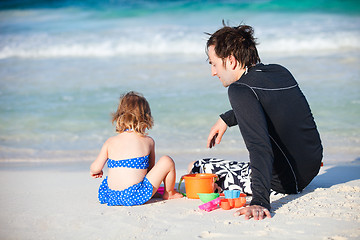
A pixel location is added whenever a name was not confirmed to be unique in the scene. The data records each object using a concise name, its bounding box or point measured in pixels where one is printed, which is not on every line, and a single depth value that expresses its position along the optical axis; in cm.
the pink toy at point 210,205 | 327
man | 301
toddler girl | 354
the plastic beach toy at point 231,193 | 344
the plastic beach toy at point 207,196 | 347
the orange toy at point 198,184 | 364
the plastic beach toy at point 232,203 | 328
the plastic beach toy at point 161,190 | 384
